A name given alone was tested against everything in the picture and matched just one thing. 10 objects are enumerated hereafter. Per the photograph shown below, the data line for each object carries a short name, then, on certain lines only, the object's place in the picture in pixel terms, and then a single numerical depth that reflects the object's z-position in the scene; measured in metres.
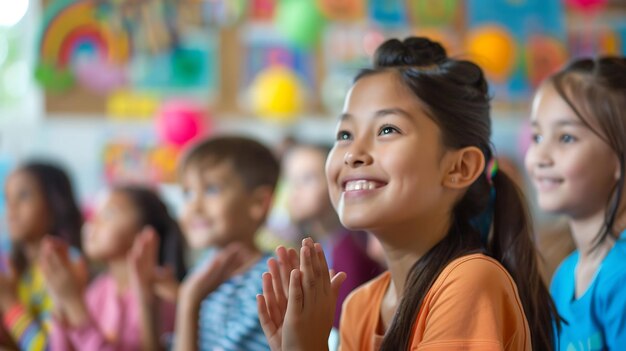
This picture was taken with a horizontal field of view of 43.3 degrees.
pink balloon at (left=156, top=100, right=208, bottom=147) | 3.48
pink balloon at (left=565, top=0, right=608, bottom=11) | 3.91
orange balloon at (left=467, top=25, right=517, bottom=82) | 3.80
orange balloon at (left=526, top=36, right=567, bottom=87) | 3.99
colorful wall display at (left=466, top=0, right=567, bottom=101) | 3.98
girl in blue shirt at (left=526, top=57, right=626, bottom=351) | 1.24
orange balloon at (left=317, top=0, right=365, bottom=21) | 3.83
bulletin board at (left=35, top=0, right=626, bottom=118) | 3.57
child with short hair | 1.48
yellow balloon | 3.58
